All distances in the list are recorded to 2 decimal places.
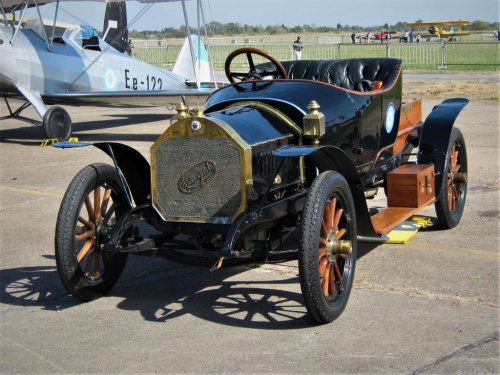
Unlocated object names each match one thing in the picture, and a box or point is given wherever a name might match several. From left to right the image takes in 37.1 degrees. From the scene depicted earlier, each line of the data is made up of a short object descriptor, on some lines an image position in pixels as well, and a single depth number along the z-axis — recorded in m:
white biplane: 14.02
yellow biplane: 74.06
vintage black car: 4.64
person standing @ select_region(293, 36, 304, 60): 35.66
